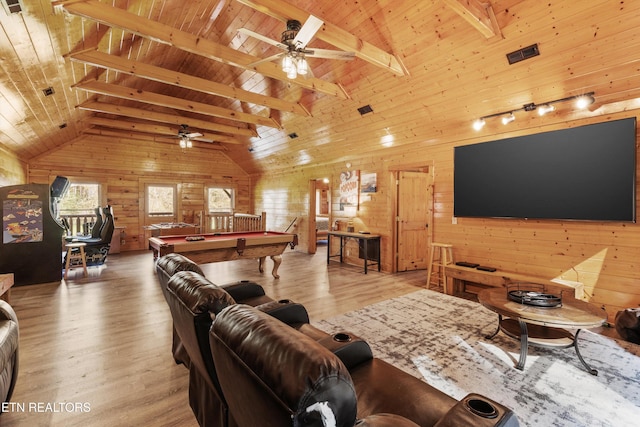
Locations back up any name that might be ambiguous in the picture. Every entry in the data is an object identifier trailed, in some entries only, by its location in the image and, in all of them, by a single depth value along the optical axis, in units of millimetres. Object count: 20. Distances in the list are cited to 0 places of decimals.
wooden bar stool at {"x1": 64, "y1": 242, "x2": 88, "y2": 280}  5359
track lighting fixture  3430
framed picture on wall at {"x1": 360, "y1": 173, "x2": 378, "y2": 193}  6590
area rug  2072
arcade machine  4656
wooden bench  3715
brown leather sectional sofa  686
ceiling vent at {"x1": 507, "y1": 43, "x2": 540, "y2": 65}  3297
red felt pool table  4227
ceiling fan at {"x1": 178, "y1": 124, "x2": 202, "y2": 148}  6520
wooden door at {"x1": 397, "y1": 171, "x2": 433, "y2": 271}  6301
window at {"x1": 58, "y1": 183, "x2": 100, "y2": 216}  8148
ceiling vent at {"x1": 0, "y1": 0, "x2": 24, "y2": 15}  2199
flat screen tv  3420
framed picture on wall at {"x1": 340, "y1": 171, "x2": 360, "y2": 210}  6992
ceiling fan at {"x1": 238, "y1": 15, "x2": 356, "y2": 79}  2918
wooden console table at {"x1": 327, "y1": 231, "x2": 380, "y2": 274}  6130
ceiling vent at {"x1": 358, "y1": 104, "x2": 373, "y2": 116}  5318
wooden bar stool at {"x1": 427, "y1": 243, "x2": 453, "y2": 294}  4994
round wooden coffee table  2371
